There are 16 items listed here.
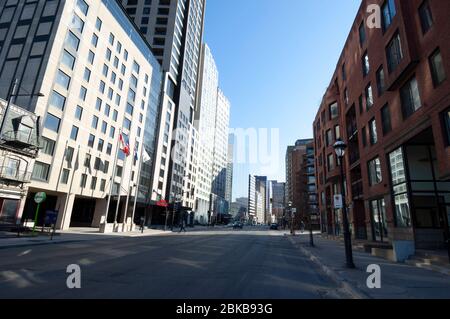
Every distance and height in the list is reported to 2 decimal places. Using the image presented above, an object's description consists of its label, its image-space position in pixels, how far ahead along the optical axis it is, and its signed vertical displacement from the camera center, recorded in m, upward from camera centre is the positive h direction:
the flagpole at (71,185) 35.01 +4.54
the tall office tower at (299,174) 75.47 +22.19
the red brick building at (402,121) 13.99 +7.07
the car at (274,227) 77.56 +0.71
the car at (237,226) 76.41 +0.54
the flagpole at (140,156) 53.77 +13.21
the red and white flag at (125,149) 33.81 +8.96
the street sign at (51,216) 21.08 +0.25
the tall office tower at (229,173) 177.95 +35.73
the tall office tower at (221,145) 144.12 +44.73
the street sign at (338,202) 12.40 +1.38
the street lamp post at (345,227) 10.76 +0.23
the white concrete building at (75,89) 33.09 +17.52
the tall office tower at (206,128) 109.81 +41.73
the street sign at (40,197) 19.44 +1.51
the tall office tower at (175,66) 74.38 +45.12
